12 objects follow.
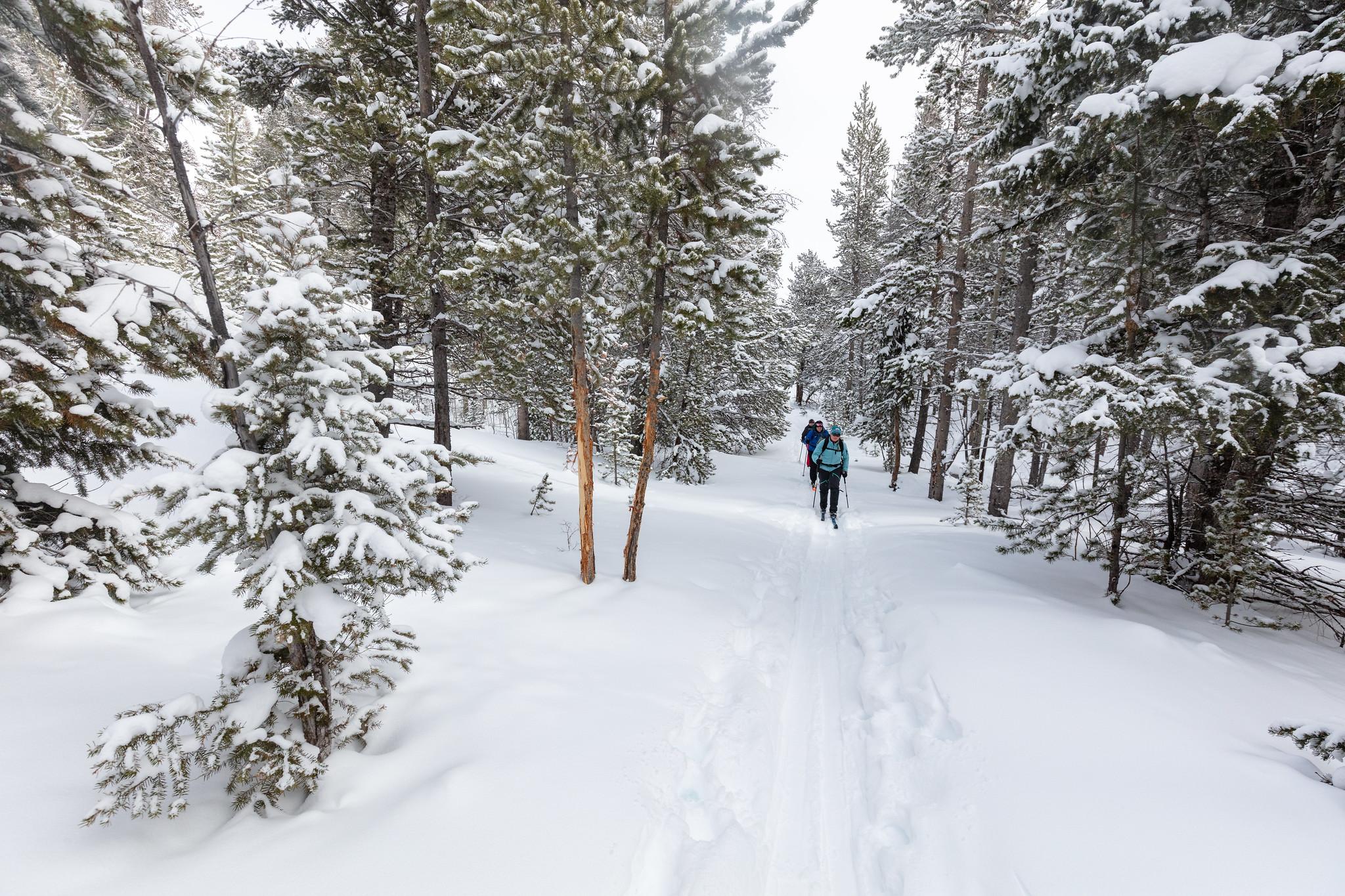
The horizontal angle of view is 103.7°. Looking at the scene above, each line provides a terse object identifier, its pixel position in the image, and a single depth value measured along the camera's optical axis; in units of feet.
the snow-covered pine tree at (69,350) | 11.71
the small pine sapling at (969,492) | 37.91
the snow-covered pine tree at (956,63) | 36.04
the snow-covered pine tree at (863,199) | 87.20
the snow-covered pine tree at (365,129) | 24.22
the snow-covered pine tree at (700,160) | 19.40
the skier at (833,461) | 38.81
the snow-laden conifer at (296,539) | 9.46
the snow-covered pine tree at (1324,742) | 9.38
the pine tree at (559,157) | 18.25
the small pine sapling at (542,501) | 32.25
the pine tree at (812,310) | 126.52
